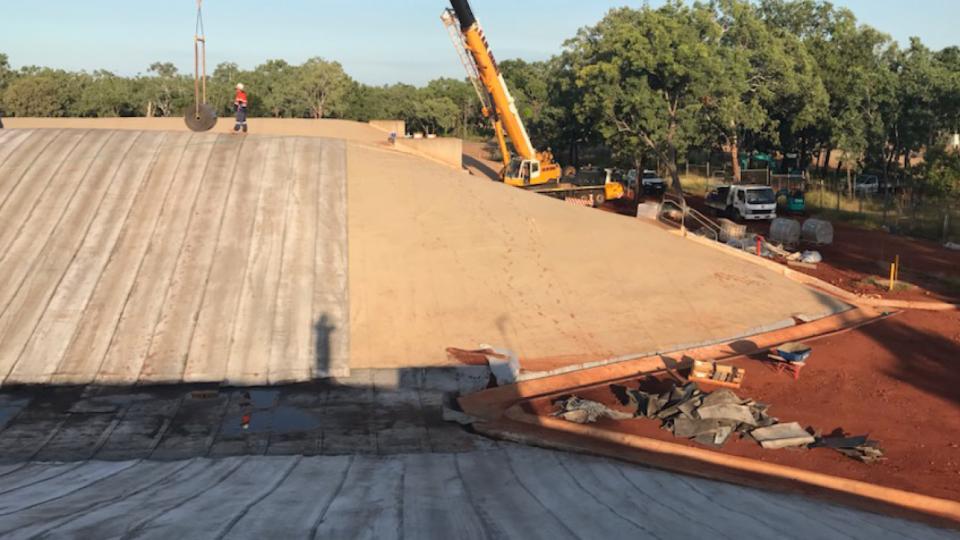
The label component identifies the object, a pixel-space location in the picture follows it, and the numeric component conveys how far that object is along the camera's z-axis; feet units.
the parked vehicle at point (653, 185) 182.46
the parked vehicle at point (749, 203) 133.08
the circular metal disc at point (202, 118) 95.20
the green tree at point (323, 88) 276.21
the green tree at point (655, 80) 148.15
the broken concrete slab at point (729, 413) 45.30
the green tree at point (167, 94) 271.08
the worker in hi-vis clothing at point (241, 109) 86.53
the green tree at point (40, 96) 235.81
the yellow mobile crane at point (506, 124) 117.91
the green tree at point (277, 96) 276.41
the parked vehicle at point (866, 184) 173.37
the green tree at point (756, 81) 155.53
